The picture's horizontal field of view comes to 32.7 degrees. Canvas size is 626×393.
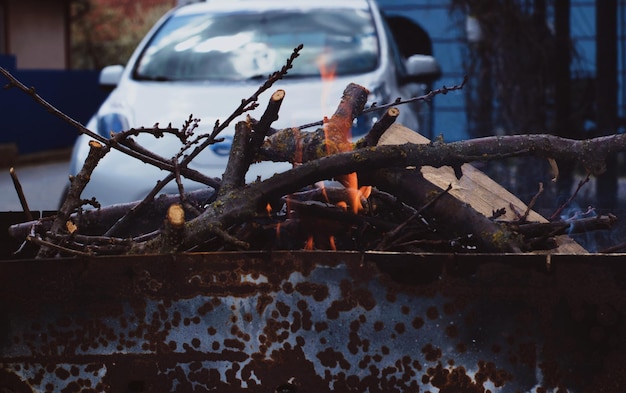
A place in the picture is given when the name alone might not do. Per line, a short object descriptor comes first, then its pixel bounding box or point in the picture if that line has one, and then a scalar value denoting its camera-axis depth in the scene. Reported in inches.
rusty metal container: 97.1
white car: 242.7
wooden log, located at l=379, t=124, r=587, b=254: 134.3
